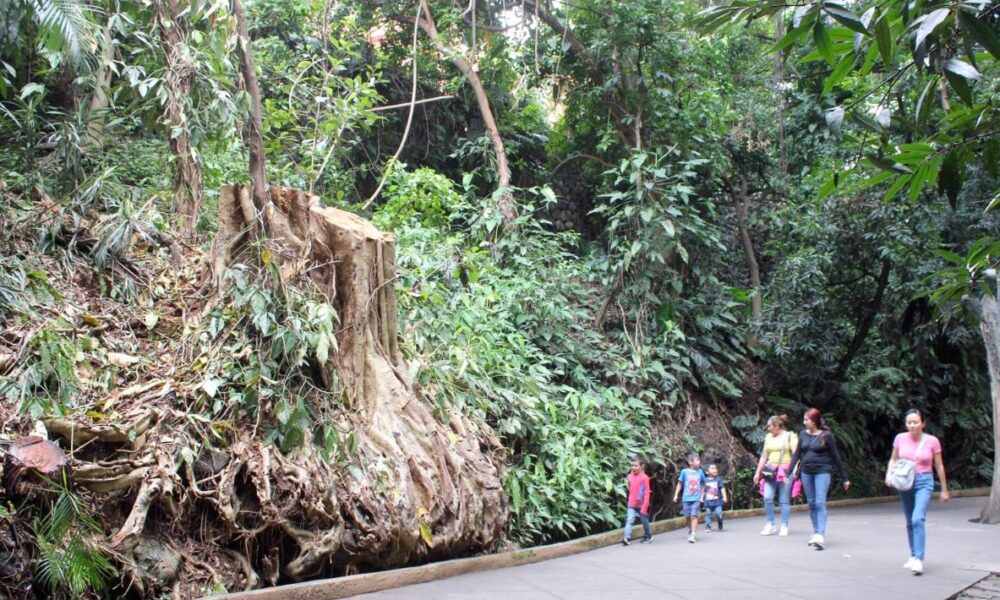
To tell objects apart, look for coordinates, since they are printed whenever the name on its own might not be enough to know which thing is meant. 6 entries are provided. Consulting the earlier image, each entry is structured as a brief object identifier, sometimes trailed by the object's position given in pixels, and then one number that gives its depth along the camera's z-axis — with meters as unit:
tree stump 7.49
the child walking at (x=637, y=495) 10.74
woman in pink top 8.17
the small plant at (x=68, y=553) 5.42
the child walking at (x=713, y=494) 12.27
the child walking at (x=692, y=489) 11.22
